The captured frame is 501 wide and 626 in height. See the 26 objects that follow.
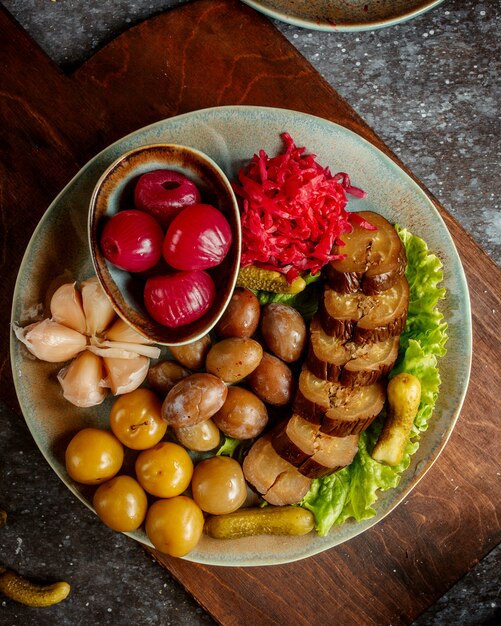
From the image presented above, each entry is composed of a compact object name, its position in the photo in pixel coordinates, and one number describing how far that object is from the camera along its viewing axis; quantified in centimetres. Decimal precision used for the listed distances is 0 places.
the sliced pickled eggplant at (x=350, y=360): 60
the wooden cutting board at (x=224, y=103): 63
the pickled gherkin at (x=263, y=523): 62
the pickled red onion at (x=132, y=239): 56
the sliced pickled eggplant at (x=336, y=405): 61
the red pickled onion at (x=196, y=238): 56
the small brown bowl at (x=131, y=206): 57
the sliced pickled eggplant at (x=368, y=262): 60
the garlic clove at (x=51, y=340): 61
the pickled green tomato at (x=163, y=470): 61
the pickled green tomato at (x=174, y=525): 61
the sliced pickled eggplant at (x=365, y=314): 60
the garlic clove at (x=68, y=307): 61
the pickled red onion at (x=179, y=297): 57
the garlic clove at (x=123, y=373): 61
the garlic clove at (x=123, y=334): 61
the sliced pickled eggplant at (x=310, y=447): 61
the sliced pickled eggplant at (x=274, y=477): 62
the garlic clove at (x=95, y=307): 61
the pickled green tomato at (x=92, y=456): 61
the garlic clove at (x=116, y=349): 61
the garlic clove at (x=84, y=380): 61
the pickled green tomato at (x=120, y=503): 61
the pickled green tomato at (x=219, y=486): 61
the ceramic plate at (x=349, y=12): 64
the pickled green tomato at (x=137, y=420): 61
